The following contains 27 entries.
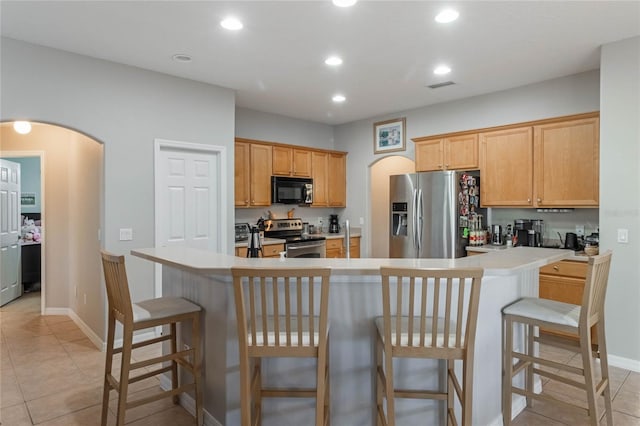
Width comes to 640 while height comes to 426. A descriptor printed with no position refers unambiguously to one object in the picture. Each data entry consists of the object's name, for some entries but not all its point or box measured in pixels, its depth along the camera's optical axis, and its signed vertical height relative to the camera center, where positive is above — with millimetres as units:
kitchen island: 2170 -846
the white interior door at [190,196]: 4180 +165
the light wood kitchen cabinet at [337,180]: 6559 +525
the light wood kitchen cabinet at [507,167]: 4406 +503
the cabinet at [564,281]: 3775 -727
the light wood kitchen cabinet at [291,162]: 5801 +755
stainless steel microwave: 5730 +306
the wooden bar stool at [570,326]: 2115 -671
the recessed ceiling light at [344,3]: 2686 +1459
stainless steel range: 5504 -417
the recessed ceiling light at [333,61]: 3727 +1474
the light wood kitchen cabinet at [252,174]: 5352 +513
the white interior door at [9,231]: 5586 -316
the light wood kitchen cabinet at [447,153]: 4871 +753
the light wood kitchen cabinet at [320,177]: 6340 +553
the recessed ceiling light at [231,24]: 2978 +1473
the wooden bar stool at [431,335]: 1703 -608
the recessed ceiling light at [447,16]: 2831 +1460
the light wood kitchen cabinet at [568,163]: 3955 +502
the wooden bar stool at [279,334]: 1729 -600
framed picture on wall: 5898 +1173
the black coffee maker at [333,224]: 6773 -251
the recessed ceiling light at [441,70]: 3984 +1481
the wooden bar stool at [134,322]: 2137 -657
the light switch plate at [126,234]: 3855 -240
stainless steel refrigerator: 4672 -28
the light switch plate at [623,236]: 3350 -231
